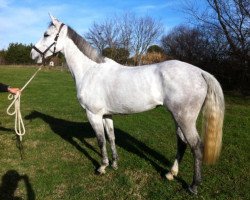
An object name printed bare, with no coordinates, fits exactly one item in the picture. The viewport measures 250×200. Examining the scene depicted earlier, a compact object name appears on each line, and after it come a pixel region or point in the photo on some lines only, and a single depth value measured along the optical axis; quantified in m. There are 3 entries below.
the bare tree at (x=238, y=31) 14.47
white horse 4.01
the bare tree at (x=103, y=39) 40.05
